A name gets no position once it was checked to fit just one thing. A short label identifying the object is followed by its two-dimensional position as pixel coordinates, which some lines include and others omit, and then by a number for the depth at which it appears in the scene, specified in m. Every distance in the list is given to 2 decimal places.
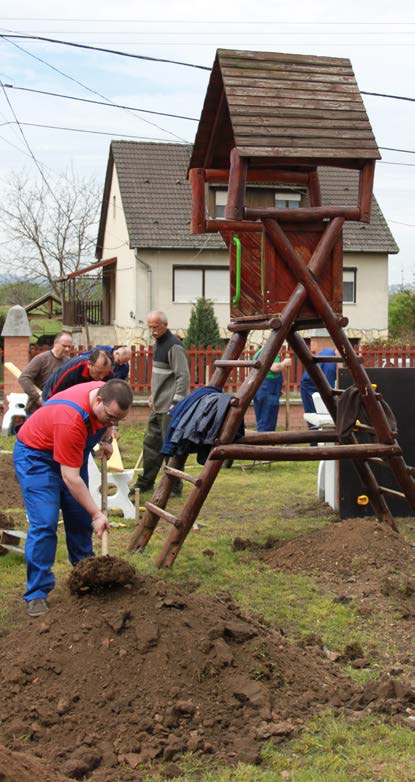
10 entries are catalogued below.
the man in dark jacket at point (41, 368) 10.52
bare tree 43.06
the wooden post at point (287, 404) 15.80
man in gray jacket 9.65
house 31.94
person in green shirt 12.90
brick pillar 17.77
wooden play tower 6.75
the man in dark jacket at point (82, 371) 7.17
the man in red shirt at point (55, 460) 5.27
